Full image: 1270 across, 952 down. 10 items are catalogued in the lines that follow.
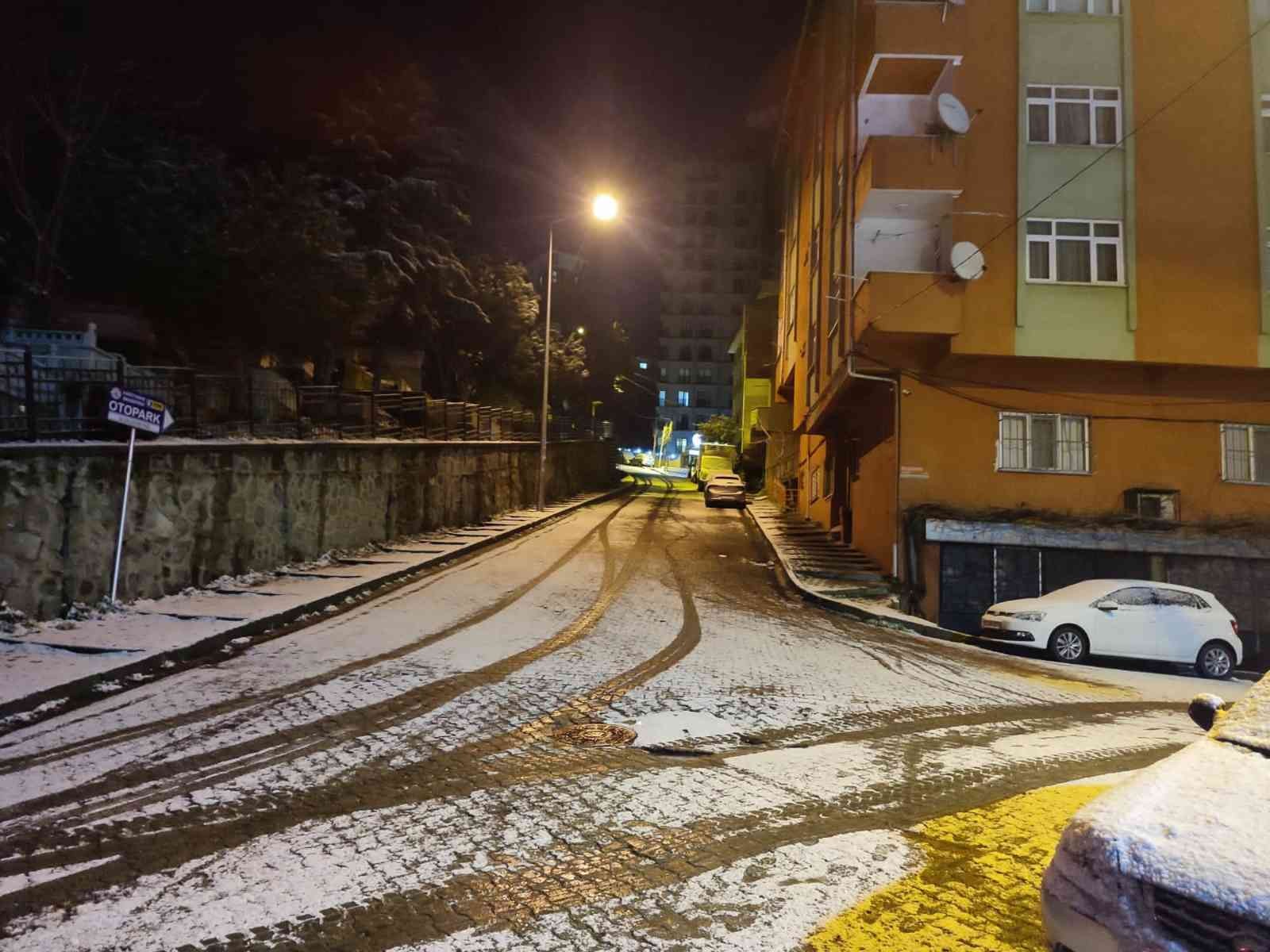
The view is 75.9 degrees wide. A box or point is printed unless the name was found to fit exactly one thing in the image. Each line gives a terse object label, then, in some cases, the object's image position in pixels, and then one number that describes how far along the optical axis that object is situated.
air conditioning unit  17.16
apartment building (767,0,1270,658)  16.33
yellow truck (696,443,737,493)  50.88
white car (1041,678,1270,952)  2.41
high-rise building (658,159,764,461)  115.44
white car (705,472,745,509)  34.69
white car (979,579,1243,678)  12.70
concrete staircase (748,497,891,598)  16.19
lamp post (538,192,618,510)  22.62
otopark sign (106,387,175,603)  10.04
